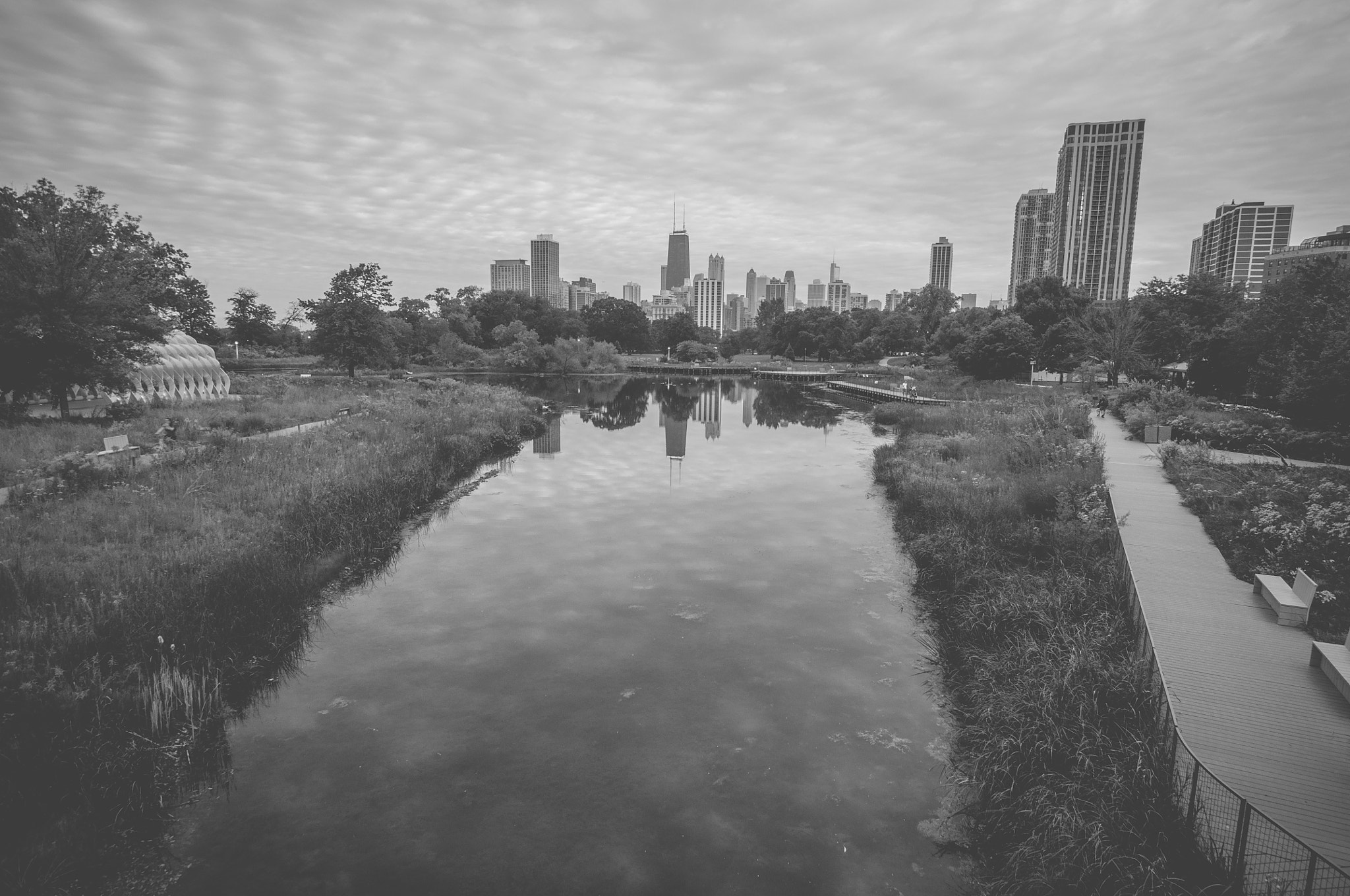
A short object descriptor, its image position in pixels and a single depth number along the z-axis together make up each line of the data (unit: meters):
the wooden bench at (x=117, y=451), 16.59
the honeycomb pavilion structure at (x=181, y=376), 31.31
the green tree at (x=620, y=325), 121.31
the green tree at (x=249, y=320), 89.19
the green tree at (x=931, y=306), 102.75
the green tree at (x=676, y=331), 120.94
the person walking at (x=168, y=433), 20.41
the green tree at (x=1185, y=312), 41.56
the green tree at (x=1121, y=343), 44.00
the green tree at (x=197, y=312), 69.03
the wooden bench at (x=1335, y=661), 6.98
